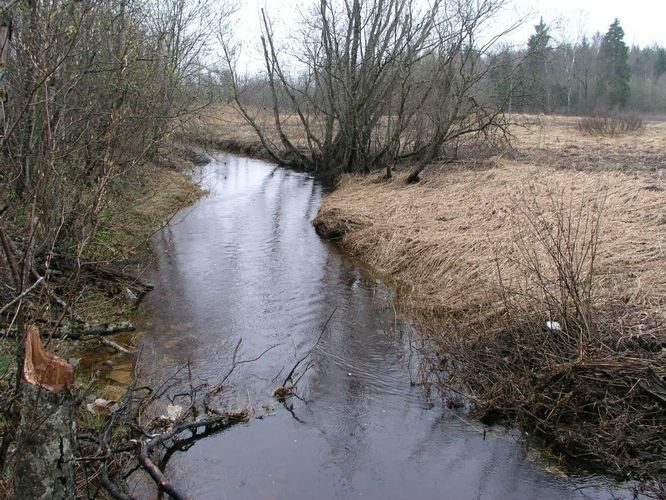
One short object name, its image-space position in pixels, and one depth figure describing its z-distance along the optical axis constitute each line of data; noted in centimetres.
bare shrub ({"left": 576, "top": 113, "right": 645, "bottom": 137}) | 2366
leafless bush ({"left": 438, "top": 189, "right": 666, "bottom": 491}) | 474
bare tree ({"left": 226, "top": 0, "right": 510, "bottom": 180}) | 1508
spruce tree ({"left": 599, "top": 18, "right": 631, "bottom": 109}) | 4894
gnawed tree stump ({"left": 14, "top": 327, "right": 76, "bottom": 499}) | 269
